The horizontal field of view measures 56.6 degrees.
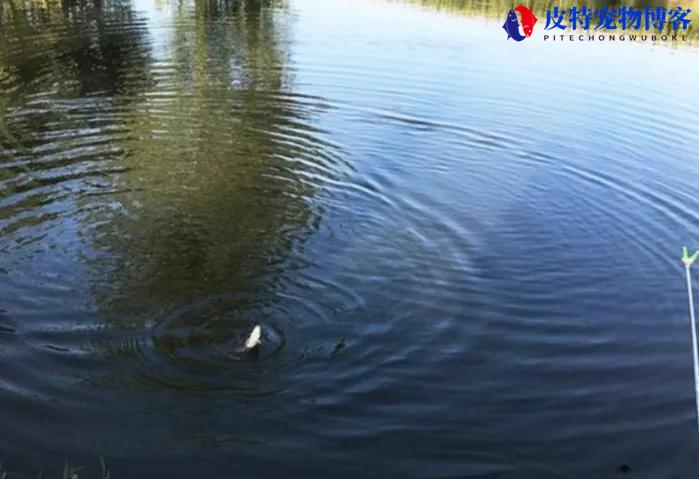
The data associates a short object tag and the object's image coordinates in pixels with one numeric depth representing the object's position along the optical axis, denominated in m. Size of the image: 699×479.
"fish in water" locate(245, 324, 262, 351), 8.60
